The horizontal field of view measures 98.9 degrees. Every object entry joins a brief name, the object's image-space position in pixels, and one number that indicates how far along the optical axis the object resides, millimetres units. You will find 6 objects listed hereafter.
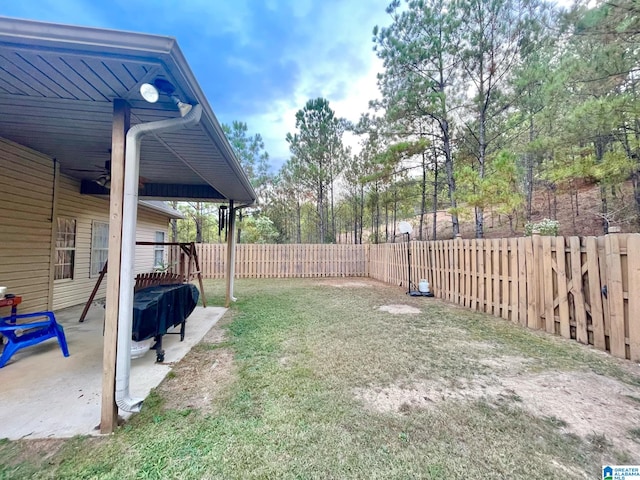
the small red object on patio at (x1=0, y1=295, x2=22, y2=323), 2979
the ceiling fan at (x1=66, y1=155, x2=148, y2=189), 3979
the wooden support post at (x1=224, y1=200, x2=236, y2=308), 5570
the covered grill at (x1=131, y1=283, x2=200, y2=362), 2607
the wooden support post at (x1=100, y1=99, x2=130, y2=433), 1805
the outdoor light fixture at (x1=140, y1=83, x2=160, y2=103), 1718
